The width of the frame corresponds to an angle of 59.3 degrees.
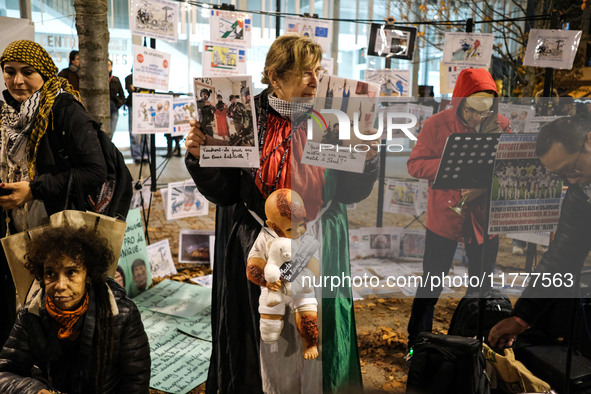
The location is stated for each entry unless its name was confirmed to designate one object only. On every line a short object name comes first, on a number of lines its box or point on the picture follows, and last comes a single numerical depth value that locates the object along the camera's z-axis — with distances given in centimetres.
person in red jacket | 166
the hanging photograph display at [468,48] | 480
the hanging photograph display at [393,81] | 522
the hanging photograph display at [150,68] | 420
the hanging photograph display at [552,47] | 444
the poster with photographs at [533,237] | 178
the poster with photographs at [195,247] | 480
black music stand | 164
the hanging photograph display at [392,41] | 491
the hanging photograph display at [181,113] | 475
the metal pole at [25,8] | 909
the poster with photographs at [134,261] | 394
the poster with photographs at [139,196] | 433
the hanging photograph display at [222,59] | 473
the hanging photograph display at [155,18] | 400
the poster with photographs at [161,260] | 444
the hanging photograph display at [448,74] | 495
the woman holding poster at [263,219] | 174
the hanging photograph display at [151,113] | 438
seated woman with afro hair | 183
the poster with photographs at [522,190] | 167
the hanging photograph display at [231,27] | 470
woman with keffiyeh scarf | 219
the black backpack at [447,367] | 185
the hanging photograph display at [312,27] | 516
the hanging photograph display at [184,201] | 466
